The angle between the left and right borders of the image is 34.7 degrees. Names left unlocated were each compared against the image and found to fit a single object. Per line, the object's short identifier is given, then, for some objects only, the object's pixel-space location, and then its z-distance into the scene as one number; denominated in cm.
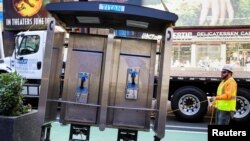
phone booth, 693
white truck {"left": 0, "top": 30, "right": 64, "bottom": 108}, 1405
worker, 869
